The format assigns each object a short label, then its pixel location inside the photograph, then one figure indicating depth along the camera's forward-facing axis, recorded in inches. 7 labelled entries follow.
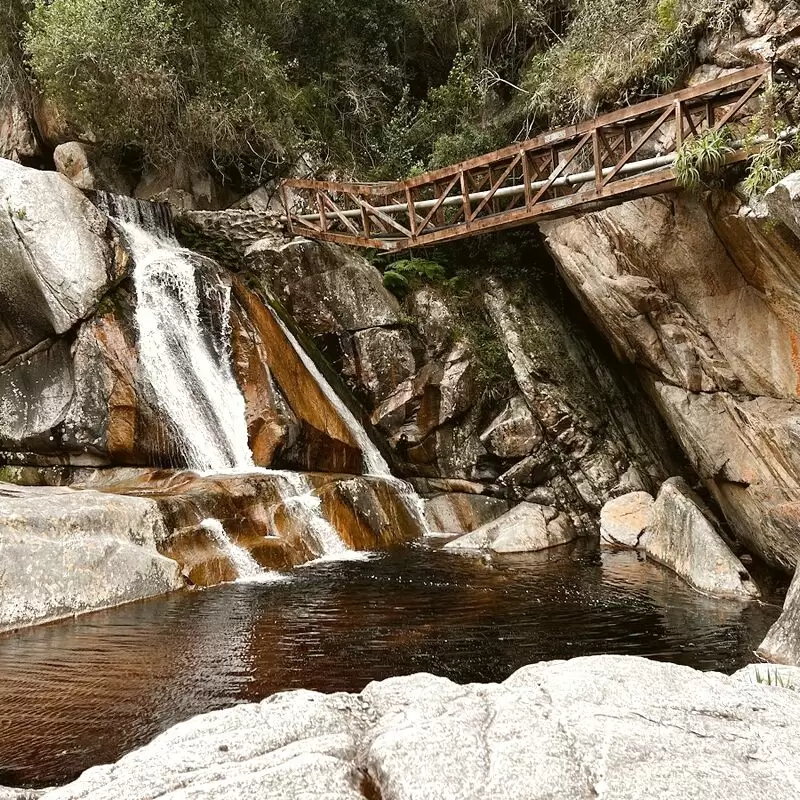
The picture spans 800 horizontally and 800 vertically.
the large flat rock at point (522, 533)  467.2
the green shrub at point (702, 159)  349.1
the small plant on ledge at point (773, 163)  319.0
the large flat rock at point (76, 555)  302.7
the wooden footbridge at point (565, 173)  373.4
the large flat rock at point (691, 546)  357.7
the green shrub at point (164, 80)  649.6
